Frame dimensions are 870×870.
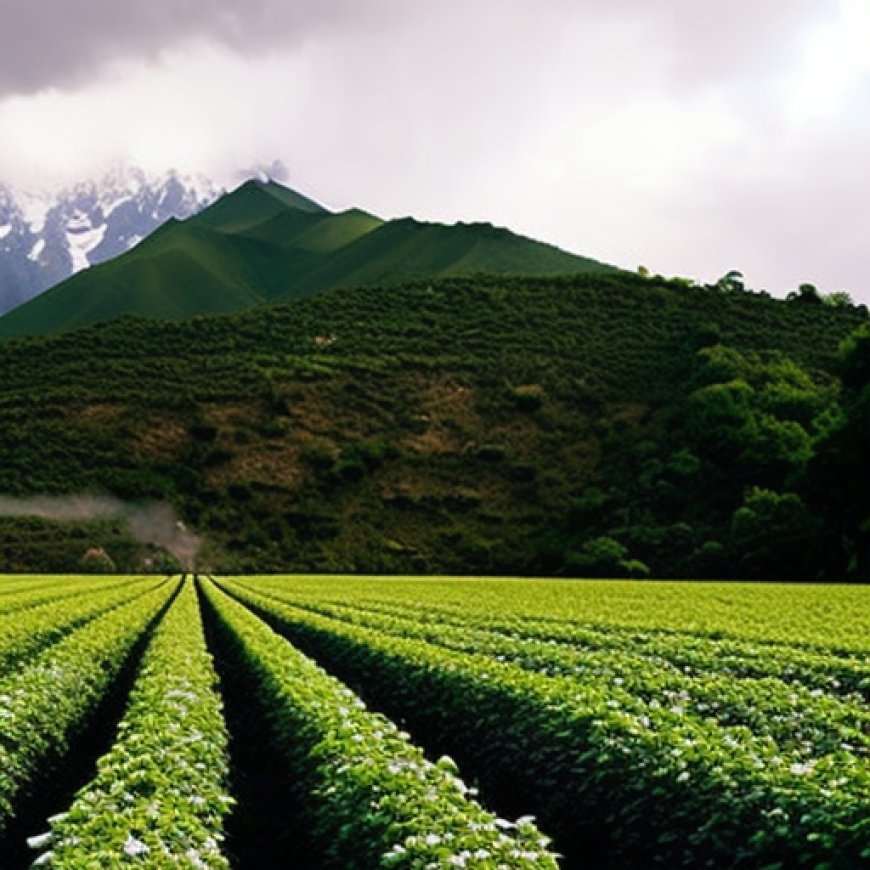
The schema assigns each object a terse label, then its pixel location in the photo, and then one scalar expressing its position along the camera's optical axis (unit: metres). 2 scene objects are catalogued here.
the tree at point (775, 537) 62.44
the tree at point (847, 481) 56.97
